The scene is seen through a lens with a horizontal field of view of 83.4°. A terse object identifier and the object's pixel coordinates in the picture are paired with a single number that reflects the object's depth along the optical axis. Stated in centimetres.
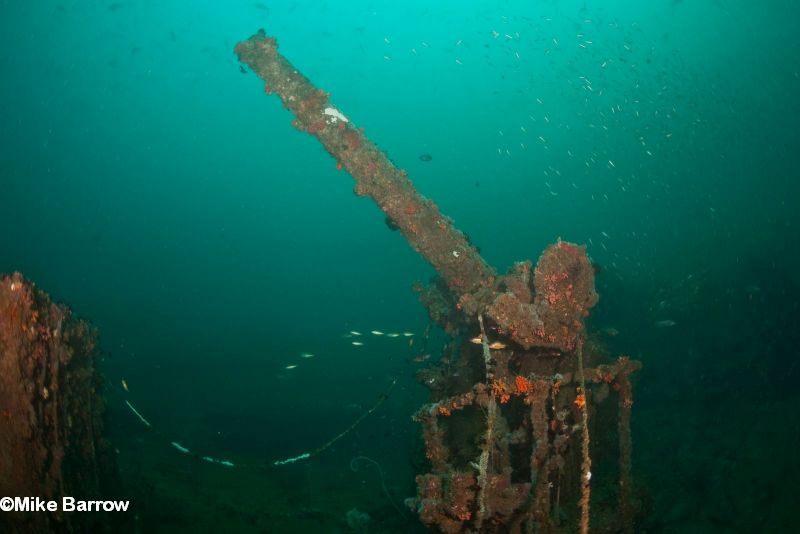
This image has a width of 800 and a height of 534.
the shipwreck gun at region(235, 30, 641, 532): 414
